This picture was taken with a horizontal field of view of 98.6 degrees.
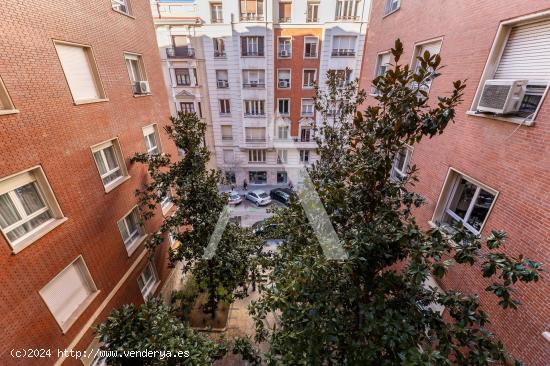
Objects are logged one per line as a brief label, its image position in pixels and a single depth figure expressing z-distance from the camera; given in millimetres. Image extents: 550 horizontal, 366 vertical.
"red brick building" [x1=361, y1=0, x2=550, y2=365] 4156
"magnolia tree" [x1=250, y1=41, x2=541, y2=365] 2822
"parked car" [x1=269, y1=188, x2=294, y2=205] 20059
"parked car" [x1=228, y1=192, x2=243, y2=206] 20078
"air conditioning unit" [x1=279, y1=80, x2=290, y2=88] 19188
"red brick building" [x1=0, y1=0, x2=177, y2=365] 4699
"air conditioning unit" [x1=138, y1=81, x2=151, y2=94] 8827
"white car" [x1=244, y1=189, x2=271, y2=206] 20203
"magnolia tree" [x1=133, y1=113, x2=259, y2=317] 7297
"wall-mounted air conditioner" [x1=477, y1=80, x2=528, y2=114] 4488
